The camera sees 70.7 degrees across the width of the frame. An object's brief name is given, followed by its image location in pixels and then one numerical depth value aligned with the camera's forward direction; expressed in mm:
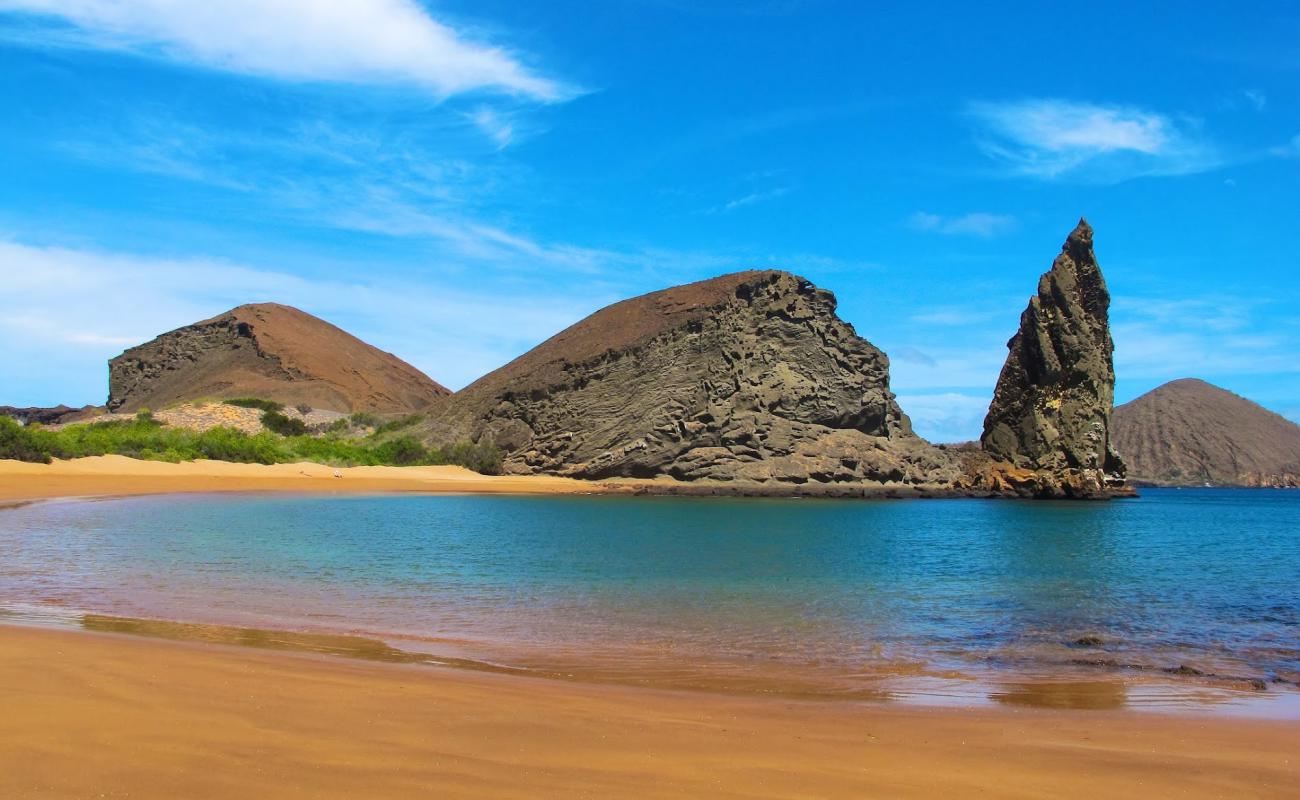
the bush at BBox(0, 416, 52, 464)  43656
